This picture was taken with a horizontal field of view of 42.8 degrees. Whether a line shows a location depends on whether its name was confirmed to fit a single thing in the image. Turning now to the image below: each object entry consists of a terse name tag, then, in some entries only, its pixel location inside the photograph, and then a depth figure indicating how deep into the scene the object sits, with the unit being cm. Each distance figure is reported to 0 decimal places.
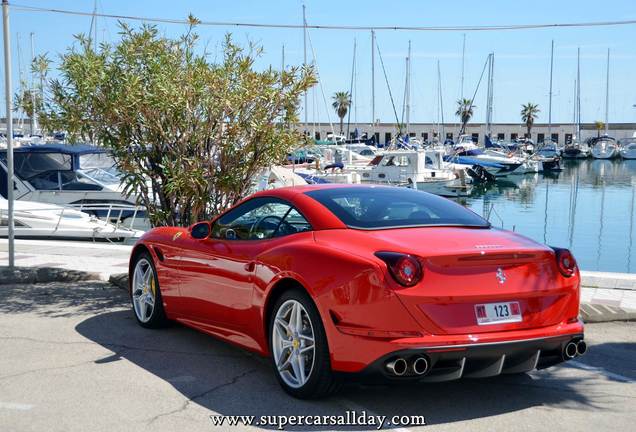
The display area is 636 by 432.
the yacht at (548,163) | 7002
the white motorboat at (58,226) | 1767
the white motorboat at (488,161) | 5972
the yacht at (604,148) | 9469
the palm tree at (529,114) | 12196
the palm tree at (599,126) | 12055
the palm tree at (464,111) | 11118
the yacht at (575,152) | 9291
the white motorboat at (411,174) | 4062
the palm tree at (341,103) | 11444
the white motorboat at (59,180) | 2175
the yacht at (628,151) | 9512
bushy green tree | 919
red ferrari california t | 494
